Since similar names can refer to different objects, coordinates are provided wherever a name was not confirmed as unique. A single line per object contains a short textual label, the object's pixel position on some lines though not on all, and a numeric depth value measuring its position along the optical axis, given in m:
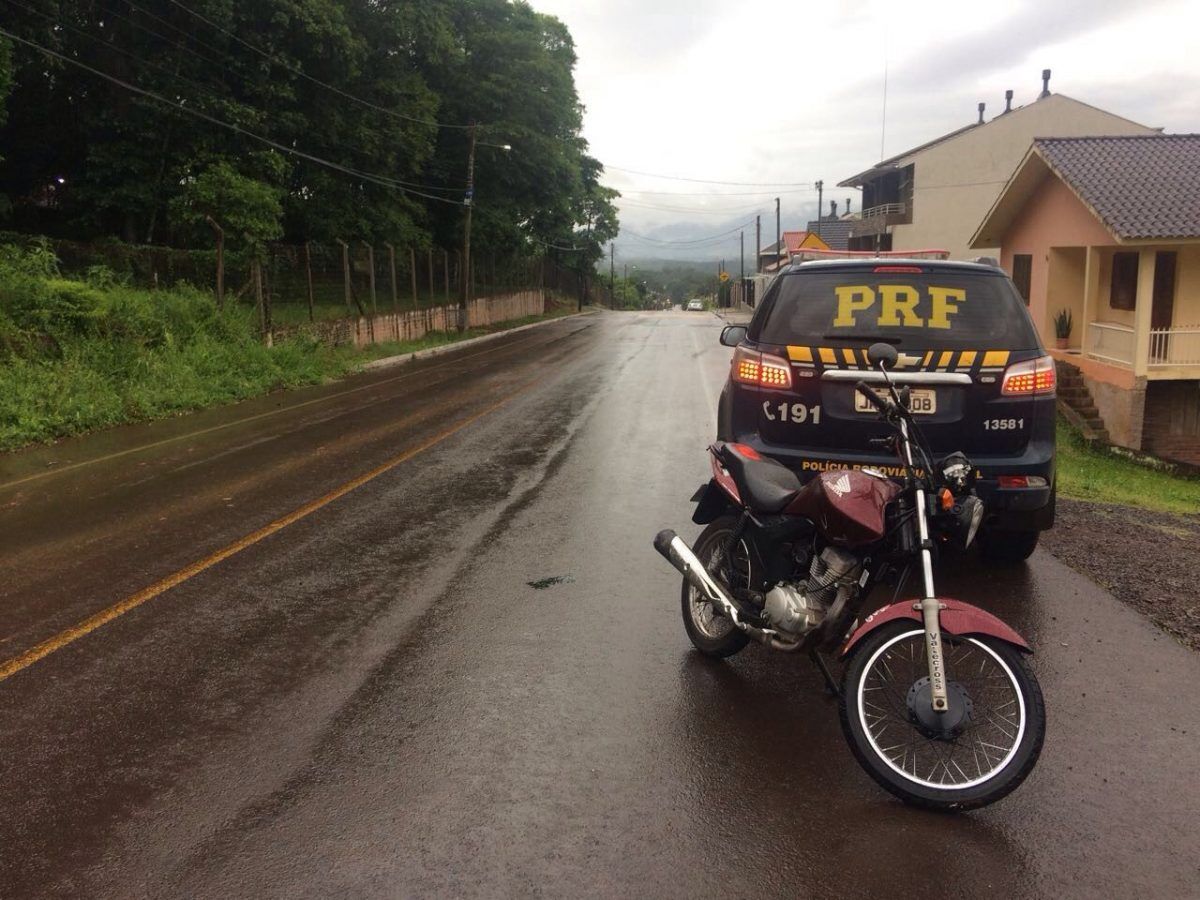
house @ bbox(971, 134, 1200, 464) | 17.98
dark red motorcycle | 3.37
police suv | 5.30
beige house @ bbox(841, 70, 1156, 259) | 37.72
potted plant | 22.38
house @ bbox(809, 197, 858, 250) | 61.12
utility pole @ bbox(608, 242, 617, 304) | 97.85
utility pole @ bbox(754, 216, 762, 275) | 80.81
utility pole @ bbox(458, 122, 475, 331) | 35.75
